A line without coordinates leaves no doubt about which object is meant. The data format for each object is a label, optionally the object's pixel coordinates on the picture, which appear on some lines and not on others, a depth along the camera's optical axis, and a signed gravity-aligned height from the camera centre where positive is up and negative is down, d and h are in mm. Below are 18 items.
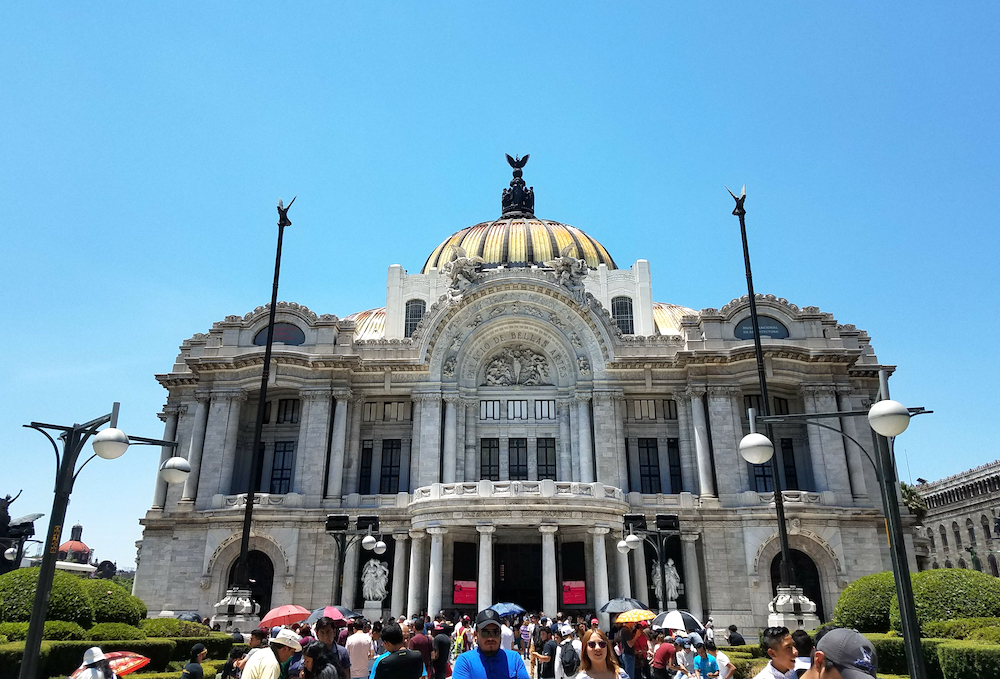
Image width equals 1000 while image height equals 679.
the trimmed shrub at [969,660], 16156 -1323
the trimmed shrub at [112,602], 23078 -165
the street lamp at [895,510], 10383 +1388
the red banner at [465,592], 39812 +293
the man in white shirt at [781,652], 8758 -614
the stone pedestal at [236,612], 31438 -624
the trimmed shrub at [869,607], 25266 -275
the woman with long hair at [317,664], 9891 -867
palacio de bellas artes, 40094 +8246
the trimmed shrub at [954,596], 21828 +82
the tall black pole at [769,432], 28781 +7114
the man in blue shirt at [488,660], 7242 -601
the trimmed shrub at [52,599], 21406 -68
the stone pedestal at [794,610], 30031 -465
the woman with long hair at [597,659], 7738 -625
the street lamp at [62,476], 12242 +2198
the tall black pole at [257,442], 31283 +6731
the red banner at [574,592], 39688 +305
